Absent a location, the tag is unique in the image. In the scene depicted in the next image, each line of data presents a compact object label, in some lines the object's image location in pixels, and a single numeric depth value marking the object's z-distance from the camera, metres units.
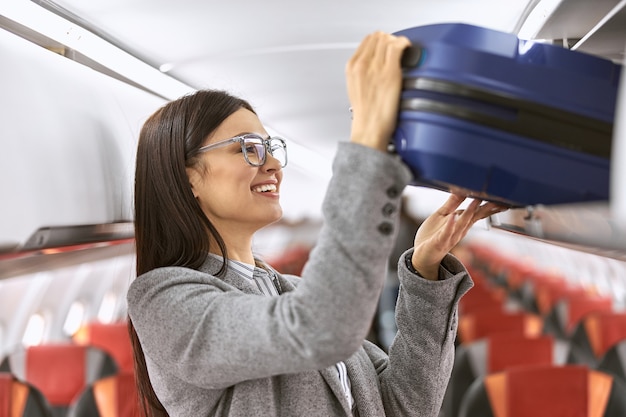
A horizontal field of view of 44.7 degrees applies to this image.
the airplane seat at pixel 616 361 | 4.11
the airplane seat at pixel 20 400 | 3.12
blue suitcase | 1.20
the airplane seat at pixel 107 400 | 3.12
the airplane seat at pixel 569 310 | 8.27
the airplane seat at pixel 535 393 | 3.07
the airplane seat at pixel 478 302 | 8.03
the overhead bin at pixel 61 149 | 2.16
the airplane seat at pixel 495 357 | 4.05
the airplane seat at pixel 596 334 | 5.64
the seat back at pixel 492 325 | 6.15
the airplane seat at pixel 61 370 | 4.10
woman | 1.21
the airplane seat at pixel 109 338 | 5.32
